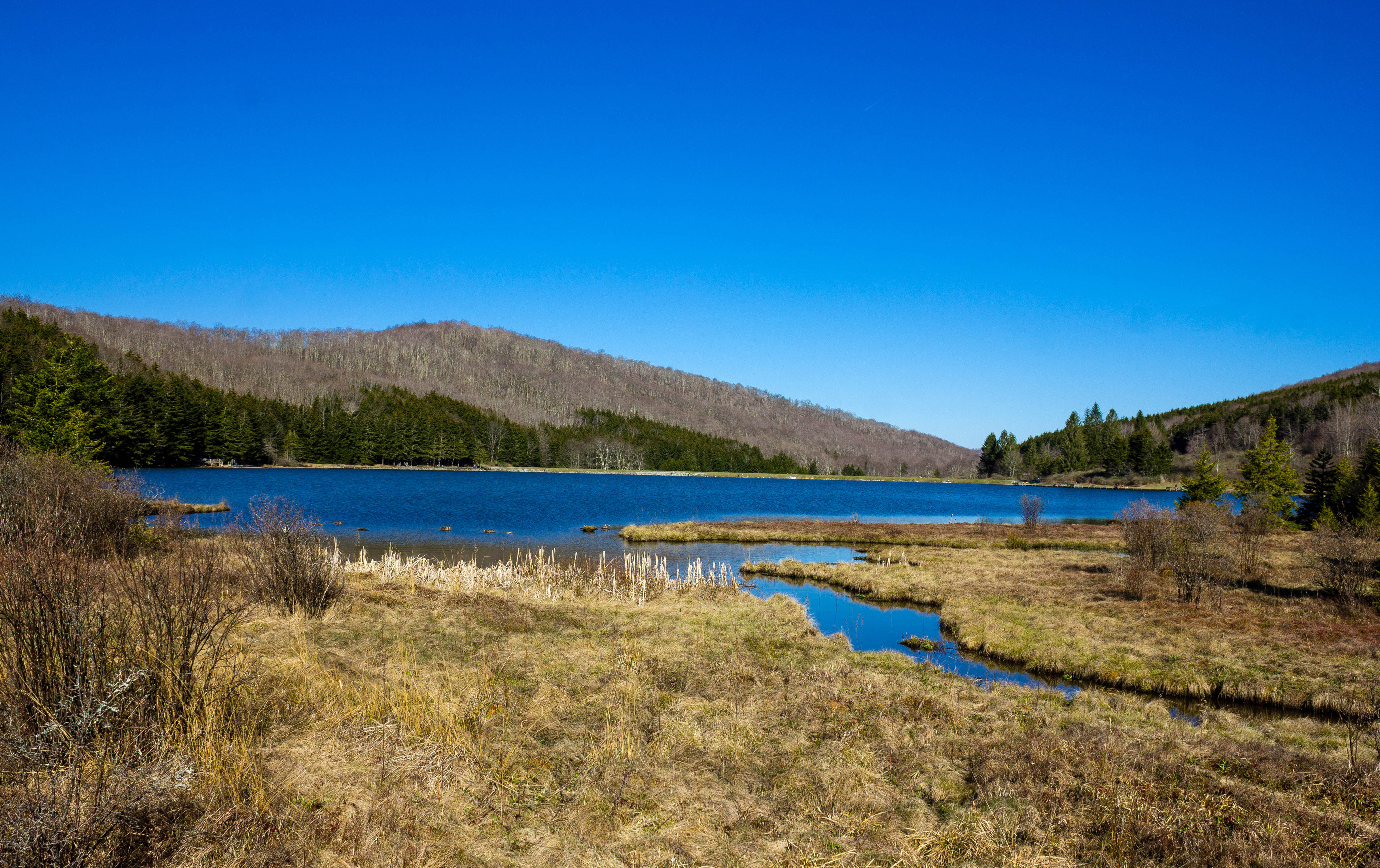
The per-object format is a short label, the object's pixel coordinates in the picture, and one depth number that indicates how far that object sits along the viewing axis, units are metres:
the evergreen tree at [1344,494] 38.72
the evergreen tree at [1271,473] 47.73
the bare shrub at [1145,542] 20.81
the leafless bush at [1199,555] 19.47
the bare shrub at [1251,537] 22.47
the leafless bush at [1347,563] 17.58
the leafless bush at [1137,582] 20.30
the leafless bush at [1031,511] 45.22
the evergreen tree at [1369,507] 29.08
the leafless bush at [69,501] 13.66
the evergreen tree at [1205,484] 44.00
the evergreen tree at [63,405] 32.56
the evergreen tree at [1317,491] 42.81
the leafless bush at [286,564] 13.23
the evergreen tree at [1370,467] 38.41
